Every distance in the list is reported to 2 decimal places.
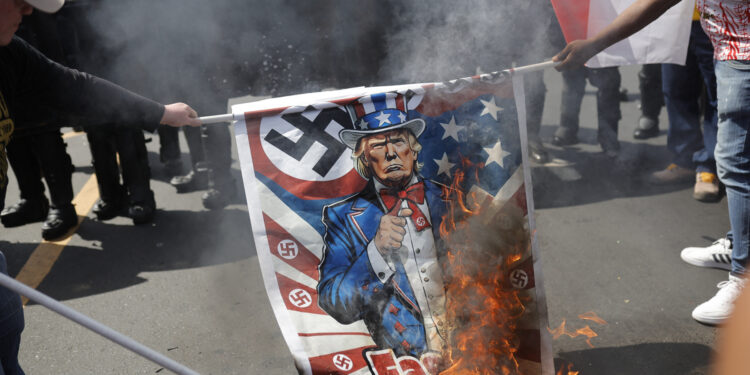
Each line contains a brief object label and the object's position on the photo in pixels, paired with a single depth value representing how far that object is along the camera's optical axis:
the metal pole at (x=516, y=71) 2.38
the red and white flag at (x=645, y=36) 3.19
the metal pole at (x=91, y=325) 1.79
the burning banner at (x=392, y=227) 2.36
